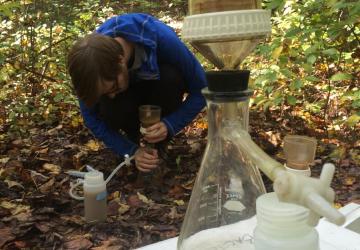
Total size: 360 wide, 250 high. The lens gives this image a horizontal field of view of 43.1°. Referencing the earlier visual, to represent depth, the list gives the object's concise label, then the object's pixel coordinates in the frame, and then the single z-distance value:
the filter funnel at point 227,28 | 0.49
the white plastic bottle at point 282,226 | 0.45
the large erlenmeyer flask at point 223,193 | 0.60
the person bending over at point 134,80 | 1.38
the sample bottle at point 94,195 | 1.53
